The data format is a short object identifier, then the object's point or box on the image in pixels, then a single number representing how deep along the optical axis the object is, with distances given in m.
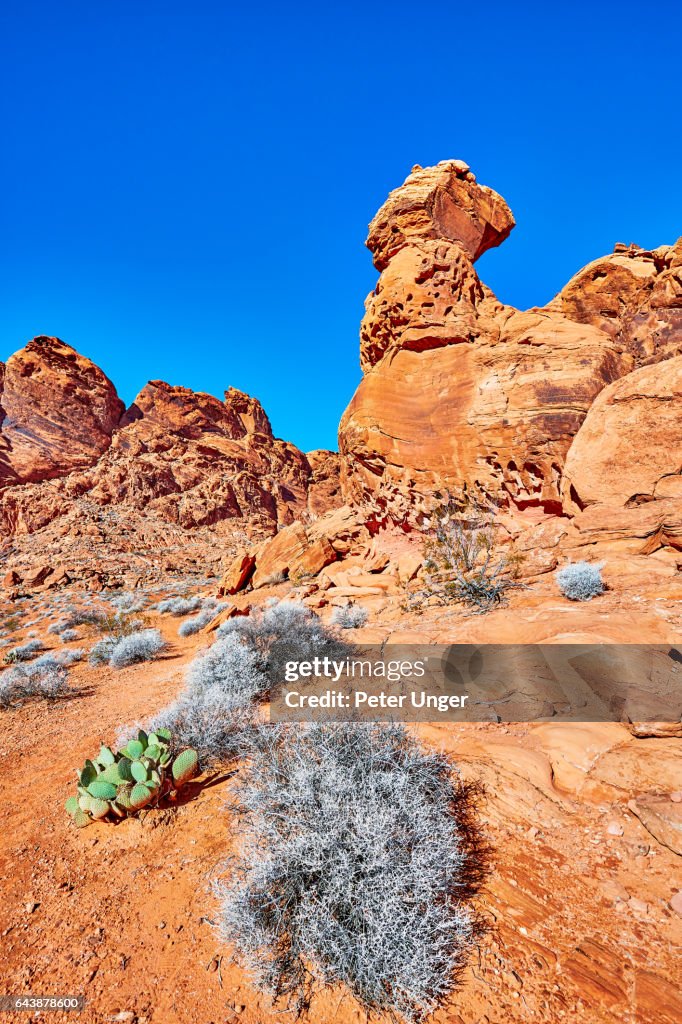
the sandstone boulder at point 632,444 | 8.77
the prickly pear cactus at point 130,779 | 3.51
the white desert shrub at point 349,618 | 8.80
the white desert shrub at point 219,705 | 4.29
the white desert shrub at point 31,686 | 7.45
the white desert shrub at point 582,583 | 6.95
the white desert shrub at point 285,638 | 6.70
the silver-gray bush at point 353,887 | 2.07
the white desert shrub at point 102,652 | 10.34
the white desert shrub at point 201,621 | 12.84
